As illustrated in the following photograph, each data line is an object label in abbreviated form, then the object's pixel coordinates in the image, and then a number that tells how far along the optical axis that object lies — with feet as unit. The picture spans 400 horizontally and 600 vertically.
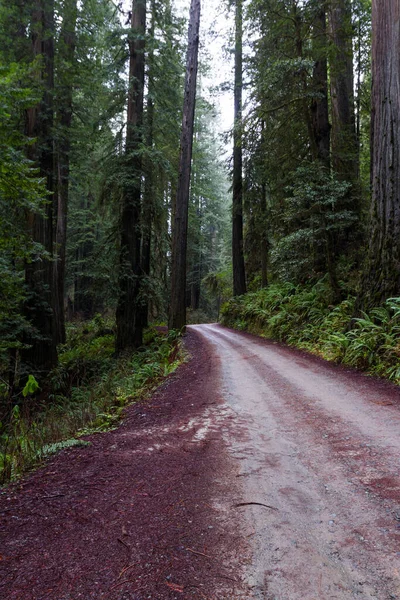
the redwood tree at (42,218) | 28.73
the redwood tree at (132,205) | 35.78
